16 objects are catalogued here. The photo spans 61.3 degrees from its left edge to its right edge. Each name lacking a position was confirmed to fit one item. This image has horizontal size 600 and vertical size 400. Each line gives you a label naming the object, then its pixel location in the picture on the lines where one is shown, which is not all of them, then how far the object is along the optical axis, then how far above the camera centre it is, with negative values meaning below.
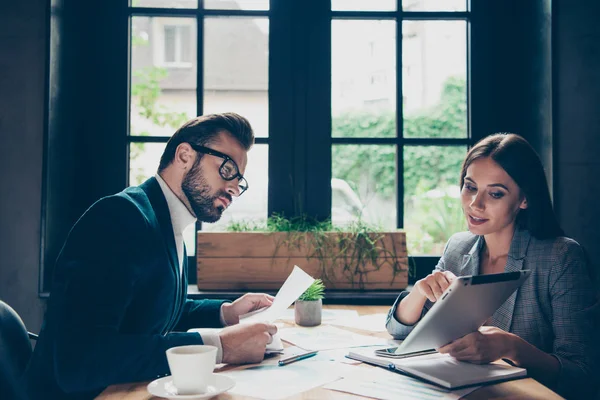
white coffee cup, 1.00 -0.31
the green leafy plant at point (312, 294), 1.79 -0.28
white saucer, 1.01 -0.36
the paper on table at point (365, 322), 1.76 -0.39
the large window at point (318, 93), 2.64 +0.65
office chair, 1.26 -0.36
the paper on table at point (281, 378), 1.10 -0.38
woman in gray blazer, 1.43 -0.19
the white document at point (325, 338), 1.51 -0.38
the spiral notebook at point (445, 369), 1.16 -0.38
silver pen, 1.32 -0.38
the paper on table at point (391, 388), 1.08 -0.38
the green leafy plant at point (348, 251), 2.37 -0.16
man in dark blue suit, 1.17 -0.17
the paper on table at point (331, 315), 1.90 -0.39
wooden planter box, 2.37 -0.22
